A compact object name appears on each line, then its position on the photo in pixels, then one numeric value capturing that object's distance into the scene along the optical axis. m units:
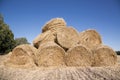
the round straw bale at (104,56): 7.73
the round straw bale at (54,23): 9.22
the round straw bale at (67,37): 8.29
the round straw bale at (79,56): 7.61
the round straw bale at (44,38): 8.78
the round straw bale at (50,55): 7.57
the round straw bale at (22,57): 7.67
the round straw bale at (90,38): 8.84
